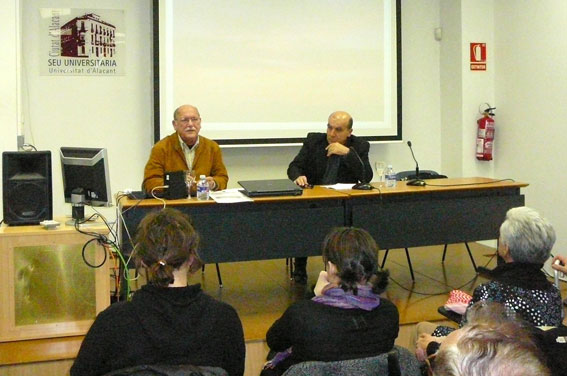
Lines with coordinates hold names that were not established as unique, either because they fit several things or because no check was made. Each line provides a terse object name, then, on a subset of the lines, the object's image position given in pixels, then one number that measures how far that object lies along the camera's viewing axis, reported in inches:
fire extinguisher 235.6
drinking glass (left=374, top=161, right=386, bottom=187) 171.6
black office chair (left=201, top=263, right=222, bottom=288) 167.9
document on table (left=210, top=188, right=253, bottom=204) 142.7
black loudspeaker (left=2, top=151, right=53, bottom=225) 129.6
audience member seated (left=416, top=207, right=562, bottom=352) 92.9
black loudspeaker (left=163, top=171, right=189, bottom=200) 144.1
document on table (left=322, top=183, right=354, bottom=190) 165.6
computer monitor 135.0
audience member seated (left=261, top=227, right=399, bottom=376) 81.1
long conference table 142.9
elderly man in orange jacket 172.1
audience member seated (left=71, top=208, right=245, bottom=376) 72.6
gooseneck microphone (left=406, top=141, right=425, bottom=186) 166.7
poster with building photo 204.7
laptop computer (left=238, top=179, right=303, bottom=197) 146.9
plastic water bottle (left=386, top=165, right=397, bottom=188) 165.2
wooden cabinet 123.9
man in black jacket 186.2
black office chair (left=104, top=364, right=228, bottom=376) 68.7
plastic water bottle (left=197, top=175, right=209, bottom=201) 144.8
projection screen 213.5
